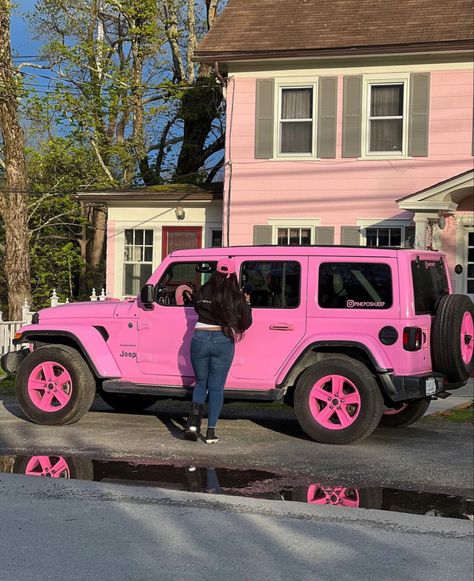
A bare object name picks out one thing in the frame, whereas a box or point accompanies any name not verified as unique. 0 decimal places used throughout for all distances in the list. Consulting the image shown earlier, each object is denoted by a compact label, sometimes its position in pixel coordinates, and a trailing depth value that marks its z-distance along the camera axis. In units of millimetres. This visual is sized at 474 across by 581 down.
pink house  16922
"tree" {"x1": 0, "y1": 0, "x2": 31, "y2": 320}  23500
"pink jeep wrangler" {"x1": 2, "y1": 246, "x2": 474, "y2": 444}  8039
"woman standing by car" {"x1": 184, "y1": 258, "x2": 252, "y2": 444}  7930
